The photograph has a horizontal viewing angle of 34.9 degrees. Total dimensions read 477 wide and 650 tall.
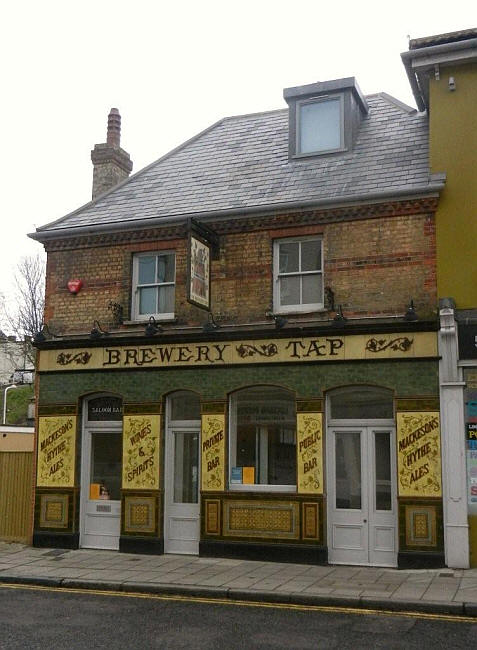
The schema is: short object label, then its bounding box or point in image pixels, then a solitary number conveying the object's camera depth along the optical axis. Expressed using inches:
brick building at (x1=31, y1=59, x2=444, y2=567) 527.2
